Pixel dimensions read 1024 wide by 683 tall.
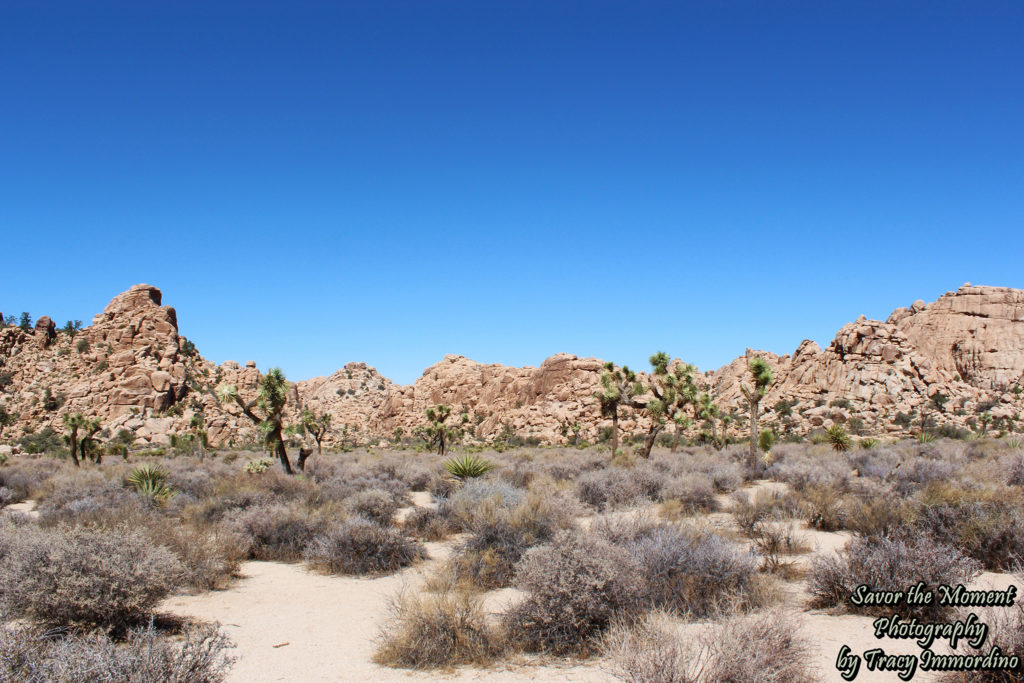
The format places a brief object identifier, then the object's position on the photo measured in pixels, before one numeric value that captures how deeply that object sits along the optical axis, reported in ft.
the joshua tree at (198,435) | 141.83
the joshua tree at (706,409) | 130.00
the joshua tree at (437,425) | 141.59
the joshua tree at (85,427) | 107.14
